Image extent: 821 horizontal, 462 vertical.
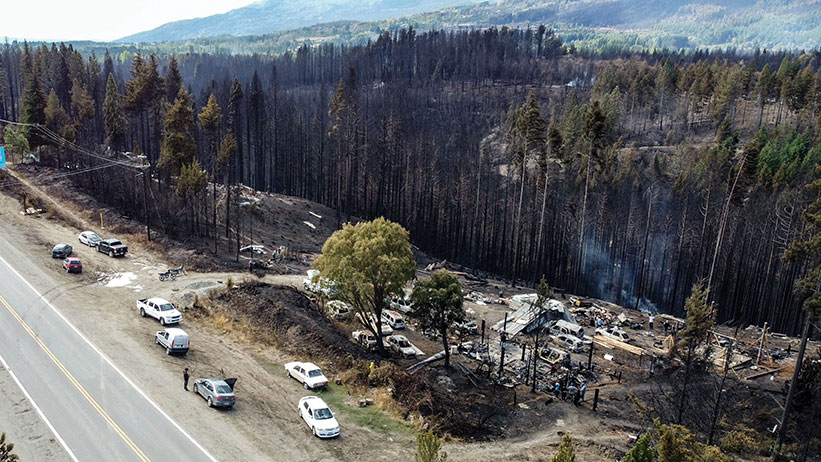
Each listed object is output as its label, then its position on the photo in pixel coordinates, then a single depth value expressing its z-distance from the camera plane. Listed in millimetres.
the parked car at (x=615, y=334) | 55906
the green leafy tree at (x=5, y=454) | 20344
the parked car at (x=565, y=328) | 54938
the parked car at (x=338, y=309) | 51875
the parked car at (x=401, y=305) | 56144
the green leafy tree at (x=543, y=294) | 45125
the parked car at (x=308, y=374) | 37531
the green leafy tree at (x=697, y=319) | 43812
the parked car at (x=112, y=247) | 58031
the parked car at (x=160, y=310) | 44719
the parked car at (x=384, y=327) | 49469
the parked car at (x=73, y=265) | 52938
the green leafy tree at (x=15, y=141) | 79812
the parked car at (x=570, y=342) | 52406
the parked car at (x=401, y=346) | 48094
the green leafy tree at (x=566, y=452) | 20641
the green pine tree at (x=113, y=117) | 83375
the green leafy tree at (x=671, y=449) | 21016
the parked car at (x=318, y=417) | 31859
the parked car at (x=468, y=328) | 54216
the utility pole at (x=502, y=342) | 45031
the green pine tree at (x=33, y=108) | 84875
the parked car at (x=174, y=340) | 39441
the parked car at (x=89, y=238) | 59656
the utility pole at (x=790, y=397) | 31219
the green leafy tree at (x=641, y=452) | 23344
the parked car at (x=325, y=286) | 46438
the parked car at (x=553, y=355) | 48781
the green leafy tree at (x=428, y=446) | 22703
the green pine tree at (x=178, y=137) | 68500
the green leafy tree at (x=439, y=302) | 44500
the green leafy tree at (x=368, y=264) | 43969
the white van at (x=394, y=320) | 54031
